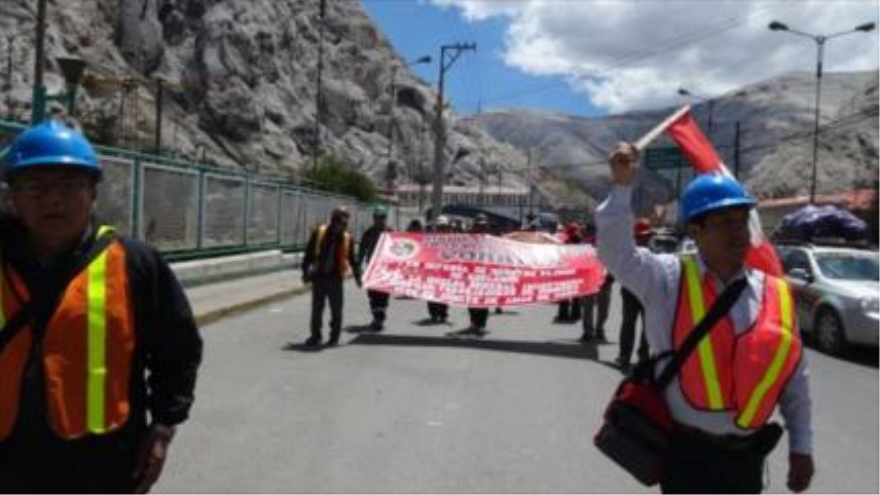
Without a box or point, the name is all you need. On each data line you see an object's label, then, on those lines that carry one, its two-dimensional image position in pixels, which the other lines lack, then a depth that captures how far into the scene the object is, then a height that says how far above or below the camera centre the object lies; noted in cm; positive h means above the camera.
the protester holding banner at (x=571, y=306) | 1962 -155
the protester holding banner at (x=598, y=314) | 1603 -134
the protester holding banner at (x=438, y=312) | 1796 -158
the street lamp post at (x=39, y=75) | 1381 +195
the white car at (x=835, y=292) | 1544 -89
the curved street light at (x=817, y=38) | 4516 +780
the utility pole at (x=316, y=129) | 5964 +382
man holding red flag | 368 -38
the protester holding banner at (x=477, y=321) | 1669 -160
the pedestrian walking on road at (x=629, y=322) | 1296 -116
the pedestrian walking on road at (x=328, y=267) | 1427 -78
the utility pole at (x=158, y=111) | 5051 +411
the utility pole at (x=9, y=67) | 5903 +650
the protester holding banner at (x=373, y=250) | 1648 -70
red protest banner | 1688 -85
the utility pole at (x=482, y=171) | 14882 +532
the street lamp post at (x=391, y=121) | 9071 +933
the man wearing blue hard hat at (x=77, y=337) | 329 -42
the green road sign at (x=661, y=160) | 3241 +182
